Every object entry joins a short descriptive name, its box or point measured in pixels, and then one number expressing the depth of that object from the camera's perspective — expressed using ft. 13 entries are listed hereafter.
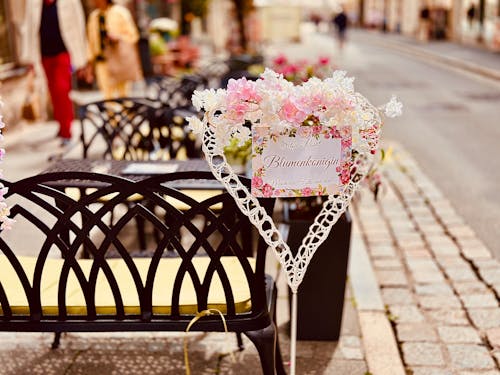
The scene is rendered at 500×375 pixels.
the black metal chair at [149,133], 16.56
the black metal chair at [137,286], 8.55
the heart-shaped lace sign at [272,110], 8.04
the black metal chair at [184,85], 24.25
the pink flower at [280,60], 24.64
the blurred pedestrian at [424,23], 119.75
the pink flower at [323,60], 20.81
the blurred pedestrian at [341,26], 102.42
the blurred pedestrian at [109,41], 28.84
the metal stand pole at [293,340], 9.32
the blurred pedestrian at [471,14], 104.78
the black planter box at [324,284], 11.80
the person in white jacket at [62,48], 27.32
